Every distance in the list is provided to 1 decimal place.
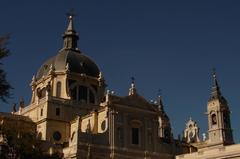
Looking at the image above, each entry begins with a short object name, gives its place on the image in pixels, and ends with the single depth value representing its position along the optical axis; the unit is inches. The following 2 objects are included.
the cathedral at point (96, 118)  2065.7
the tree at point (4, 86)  1086.4
